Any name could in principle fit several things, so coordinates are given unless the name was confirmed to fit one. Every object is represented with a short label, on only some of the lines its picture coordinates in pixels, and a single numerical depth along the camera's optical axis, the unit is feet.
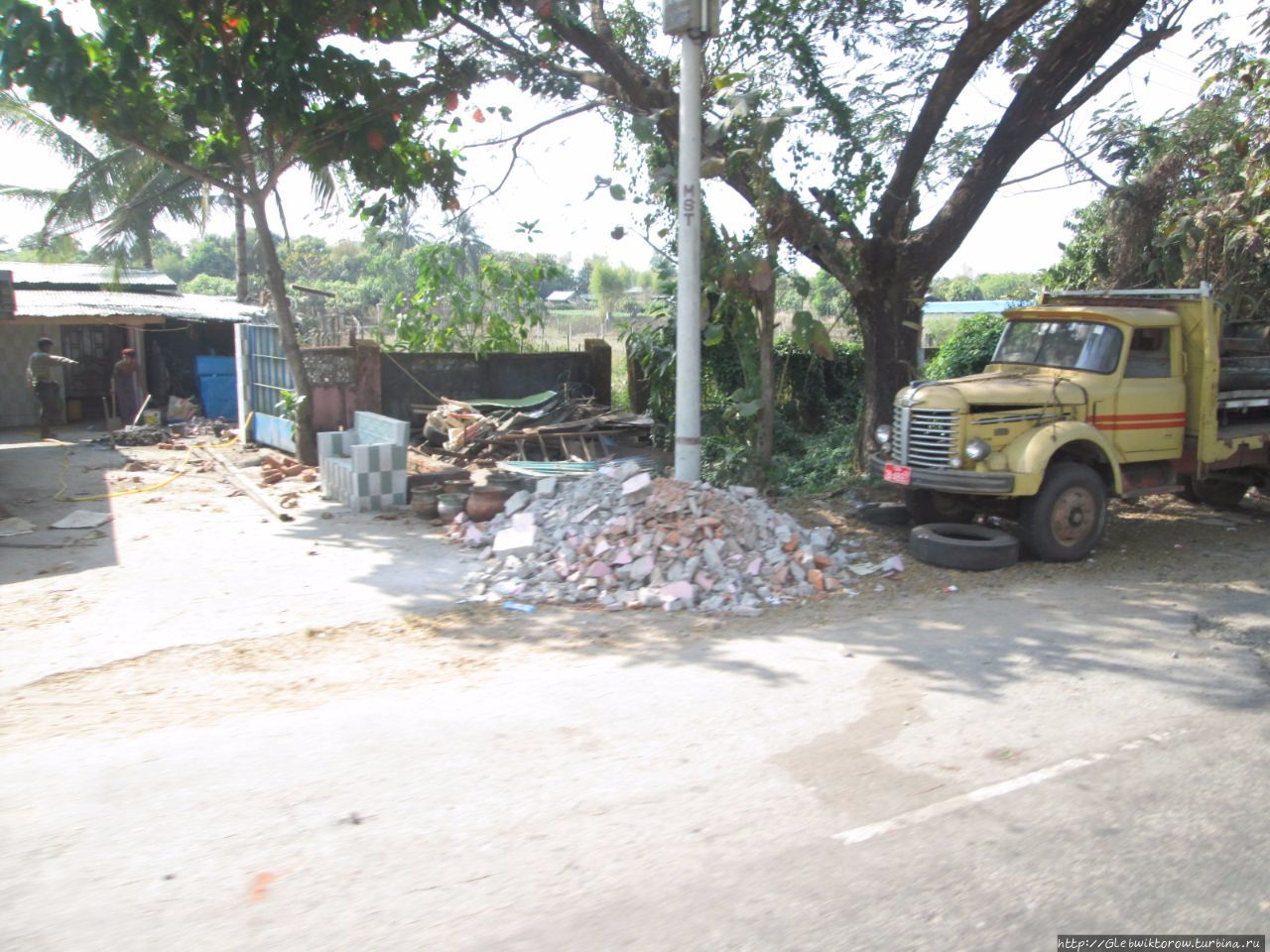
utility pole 29.53
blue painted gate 52.39
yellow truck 29.43
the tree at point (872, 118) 35.29
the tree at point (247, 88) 37.24
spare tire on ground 28.63
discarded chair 37.58
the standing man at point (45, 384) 56.90
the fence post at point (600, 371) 60.70
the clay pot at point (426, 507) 36.35
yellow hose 39.65
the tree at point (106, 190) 59.62
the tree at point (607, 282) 152.85
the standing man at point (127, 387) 62.69
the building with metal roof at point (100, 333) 65.51
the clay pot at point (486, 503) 34.22
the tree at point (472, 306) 59.88
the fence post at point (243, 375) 57.67
